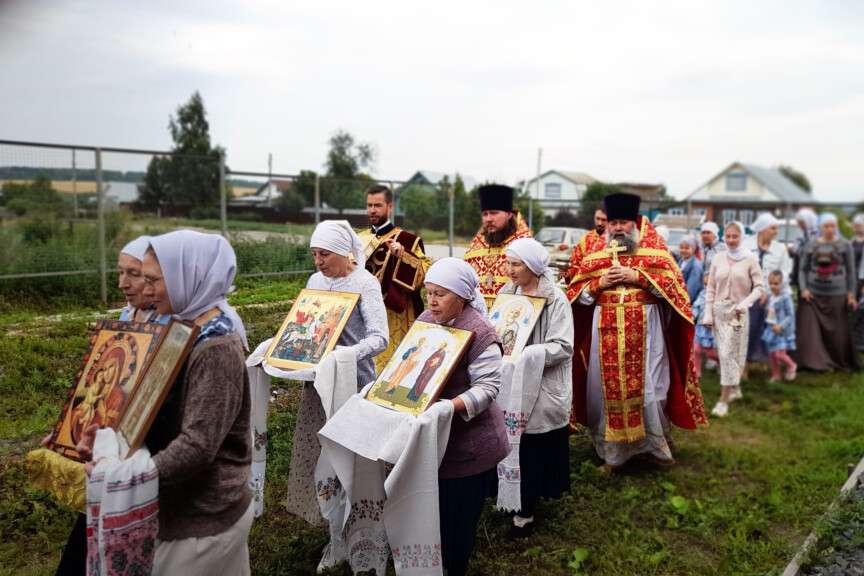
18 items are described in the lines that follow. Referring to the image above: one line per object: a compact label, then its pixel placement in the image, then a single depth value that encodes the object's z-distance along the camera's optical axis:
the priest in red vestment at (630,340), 5.75
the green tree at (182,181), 9.52
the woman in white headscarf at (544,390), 4.45
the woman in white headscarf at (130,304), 2.69
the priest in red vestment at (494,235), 5.66
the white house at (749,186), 59.12
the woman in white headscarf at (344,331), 3.99
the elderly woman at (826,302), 9.80
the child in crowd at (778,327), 9.50
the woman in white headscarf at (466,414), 3.26
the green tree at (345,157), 44.62
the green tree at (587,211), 15.62
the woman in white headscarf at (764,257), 9.16
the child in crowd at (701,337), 9.10
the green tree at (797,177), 80.62
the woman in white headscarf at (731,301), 7.74
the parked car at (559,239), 12.84
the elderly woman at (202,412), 2.18
